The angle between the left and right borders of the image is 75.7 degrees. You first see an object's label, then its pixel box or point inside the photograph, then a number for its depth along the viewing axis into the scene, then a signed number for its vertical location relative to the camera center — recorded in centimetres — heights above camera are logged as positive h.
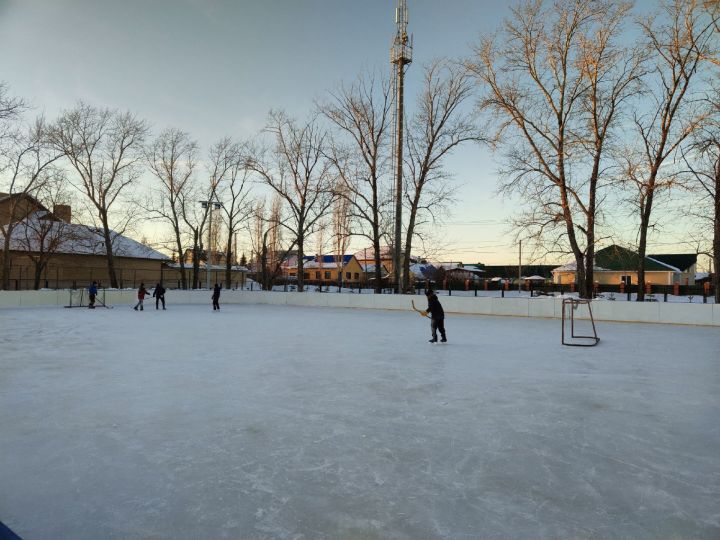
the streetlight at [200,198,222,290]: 2968 +510
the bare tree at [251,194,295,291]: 5591 +571
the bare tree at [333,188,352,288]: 3469 +552
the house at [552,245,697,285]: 4841 +204
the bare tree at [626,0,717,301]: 2144 +846
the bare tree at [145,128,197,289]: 3772 +789
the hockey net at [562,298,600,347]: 1263 -151
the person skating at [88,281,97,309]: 2469 -90
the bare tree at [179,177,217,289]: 3891 +504
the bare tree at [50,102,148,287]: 3250 +841
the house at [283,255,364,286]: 8112 +202
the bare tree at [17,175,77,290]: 3164 +307
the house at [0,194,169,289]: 3366 +188
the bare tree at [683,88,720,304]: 2074 +521
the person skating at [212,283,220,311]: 2596 -104
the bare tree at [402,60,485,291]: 3030 +945
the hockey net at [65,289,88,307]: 2648 -125
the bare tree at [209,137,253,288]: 3850 +864
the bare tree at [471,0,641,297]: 2309 +931
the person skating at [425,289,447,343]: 1266 -83
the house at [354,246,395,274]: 8550 +528
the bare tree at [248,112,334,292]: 3406 +728
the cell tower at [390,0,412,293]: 2483 +1043
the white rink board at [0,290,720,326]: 1859 -103
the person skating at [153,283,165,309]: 2578 -80
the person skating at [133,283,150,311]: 2444 -83
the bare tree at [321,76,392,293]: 3155 +880
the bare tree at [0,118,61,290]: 2852 +648
